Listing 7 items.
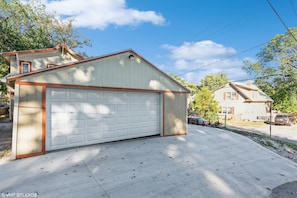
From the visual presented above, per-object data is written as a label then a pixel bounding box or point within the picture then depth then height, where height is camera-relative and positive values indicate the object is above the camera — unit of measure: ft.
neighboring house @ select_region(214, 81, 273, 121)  70.90 -0.46
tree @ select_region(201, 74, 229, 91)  135.56 +17.57
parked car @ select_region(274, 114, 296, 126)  56.85 -6.24
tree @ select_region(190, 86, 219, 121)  56.54 -0.74
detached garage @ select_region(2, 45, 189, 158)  15.80 -0.26
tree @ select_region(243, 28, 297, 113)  65.67 +14.40
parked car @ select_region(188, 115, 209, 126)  43.98 -5.31
